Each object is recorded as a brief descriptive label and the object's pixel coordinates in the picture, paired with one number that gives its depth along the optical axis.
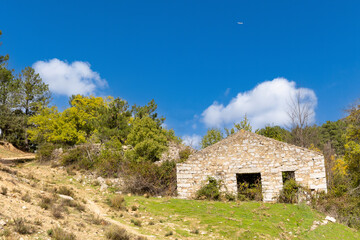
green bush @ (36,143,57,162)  27.61
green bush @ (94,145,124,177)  20.89
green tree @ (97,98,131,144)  27.08
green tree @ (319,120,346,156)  48.40
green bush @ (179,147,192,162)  22.63
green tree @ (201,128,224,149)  33.81
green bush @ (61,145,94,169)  22.94
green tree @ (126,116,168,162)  21.08
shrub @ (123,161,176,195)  17.52
